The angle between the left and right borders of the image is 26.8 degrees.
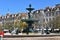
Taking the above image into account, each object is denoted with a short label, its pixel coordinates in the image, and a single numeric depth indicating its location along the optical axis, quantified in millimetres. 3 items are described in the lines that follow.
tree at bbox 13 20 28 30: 43427
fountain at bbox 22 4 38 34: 18537
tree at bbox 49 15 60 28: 39708
